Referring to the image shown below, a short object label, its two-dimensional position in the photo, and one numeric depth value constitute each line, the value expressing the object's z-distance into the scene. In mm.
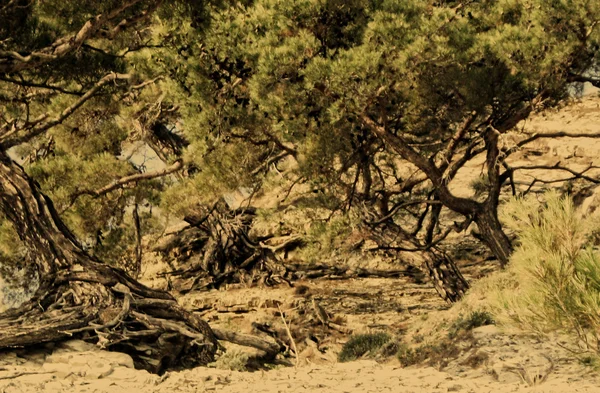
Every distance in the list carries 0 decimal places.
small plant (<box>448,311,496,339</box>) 20125
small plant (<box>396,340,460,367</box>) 18547
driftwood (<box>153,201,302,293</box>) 39406
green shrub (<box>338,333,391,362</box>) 24659
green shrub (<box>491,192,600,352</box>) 12070
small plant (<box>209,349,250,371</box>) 18823
